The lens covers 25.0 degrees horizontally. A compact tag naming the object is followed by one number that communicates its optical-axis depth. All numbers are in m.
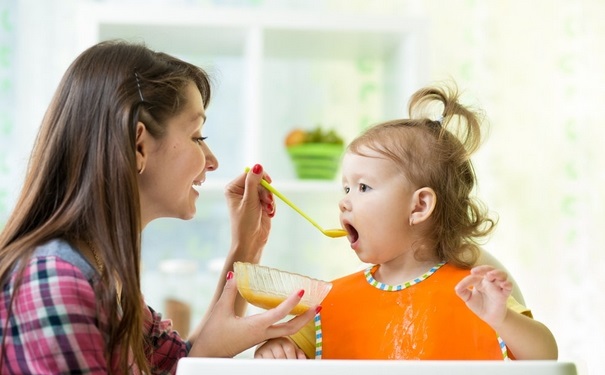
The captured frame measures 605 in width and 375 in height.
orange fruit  2.79
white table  1.39
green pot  2.77
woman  1.56
